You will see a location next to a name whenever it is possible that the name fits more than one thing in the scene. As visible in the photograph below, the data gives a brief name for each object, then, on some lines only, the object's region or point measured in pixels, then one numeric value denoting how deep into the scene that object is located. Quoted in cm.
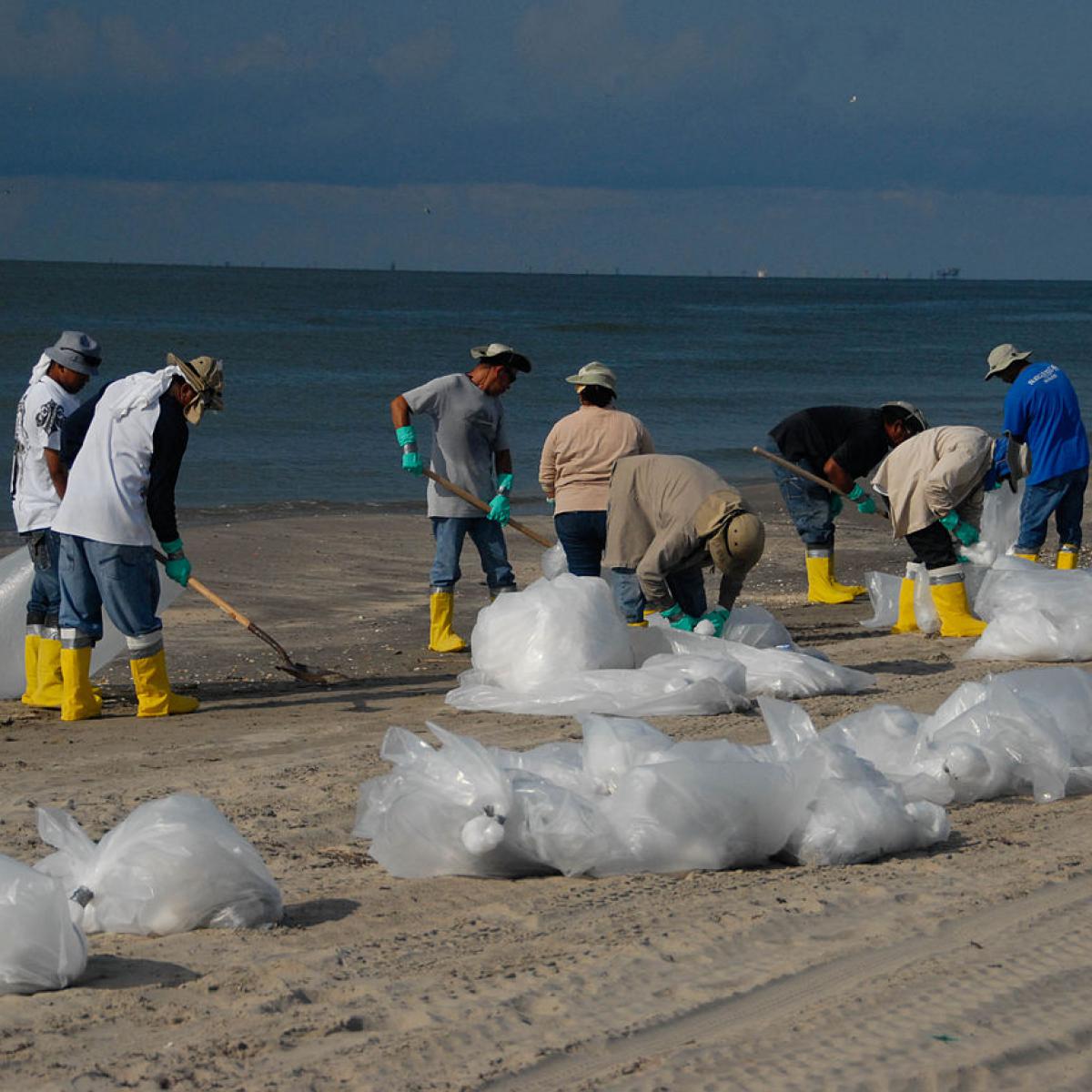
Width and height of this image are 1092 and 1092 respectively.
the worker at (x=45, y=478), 1338
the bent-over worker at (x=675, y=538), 1277
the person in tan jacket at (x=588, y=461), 1517
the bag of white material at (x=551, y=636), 1285
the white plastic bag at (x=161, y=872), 749
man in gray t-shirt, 1603
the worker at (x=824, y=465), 1834
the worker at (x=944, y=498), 1523
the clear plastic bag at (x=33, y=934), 670
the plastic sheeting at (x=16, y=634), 1410
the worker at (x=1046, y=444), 1741
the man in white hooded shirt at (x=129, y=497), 1259
